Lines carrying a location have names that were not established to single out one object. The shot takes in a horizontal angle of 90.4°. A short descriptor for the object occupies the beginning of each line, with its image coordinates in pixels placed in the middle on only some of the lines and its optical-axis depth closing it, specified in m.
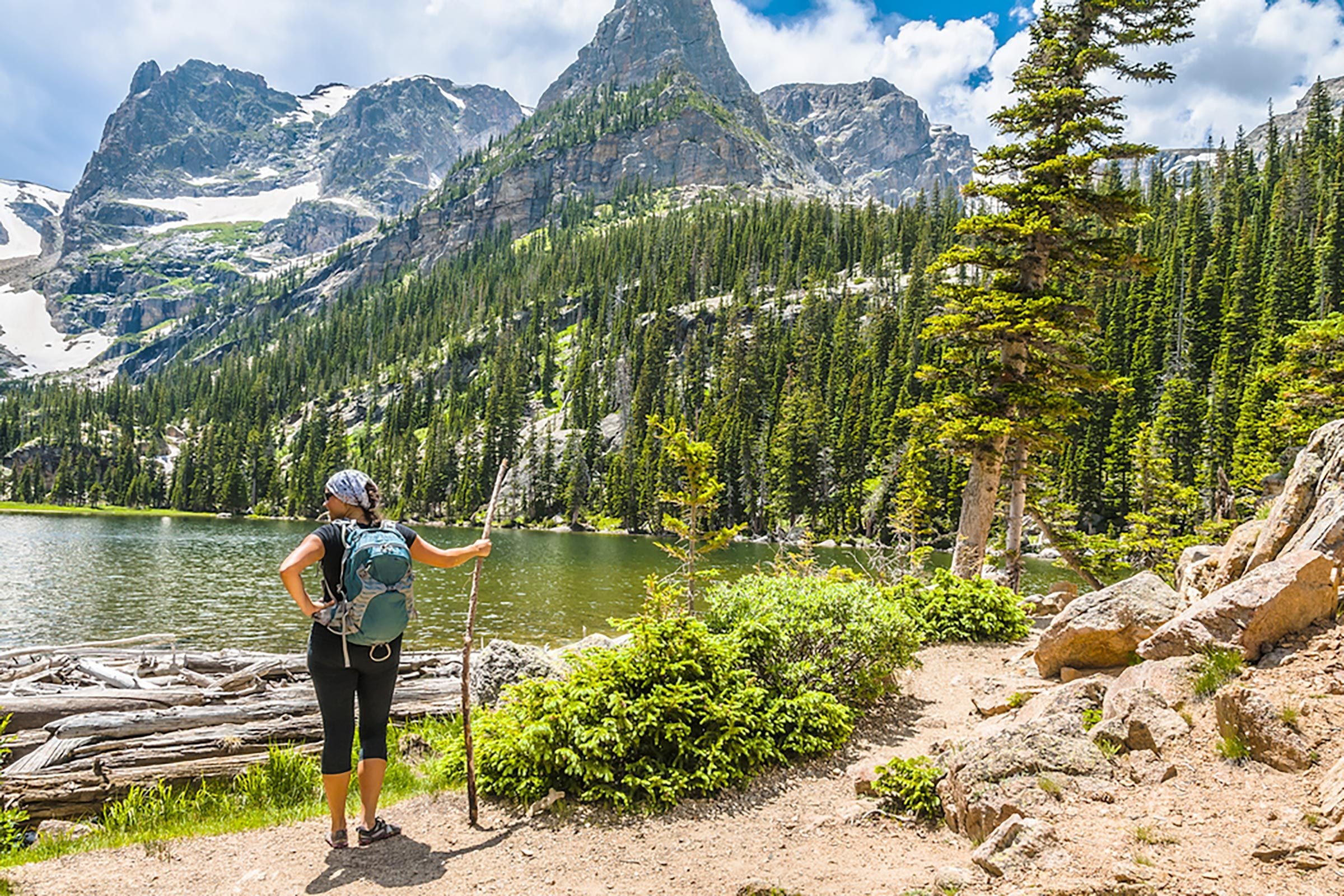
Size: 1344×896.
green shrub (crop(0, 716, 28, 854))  5.58
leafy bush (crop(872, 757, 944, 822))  5.17
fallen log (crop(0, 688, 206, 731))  8.24
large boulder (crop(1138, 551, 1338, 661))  4.99
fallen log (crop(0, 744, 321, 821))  6.69
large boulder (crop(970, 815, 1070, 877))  3.60
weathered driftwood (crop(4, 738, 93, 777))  6.92
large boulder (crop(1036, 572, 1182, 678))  7.54
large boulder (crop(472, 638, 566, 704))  9.03
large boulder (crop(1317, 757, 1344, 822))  3.32
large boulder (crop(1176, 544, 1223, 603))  7.58
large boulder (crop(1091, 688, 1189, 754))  4.60
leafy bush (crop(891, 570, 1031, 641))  12.27
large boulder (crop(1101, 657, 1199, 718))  4.93
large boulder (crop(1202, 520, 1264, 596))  7.00
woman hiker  4.99
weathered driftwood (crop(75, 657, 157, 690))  10.27
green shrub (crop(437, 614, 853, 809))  5.82
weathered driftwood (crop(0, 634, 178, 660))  11.35
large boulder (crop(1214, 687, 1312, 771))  3.97
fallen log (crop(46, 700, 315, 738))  7.64
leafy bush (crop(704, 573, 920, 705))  7.31
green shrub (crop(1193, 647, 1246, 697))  4.79
